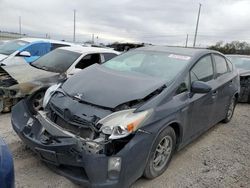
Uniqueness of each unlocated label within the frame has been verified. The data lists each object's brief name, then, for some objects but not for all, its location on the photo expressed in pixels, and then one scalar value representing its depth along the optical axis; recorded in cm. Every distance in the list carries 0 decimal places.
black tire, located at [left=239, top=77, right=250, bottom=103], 568
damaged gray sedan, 189
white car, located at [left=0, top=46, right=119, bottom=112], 358
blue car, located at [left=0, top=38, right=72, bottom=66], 489
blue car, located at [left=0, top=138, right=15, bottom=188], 132
